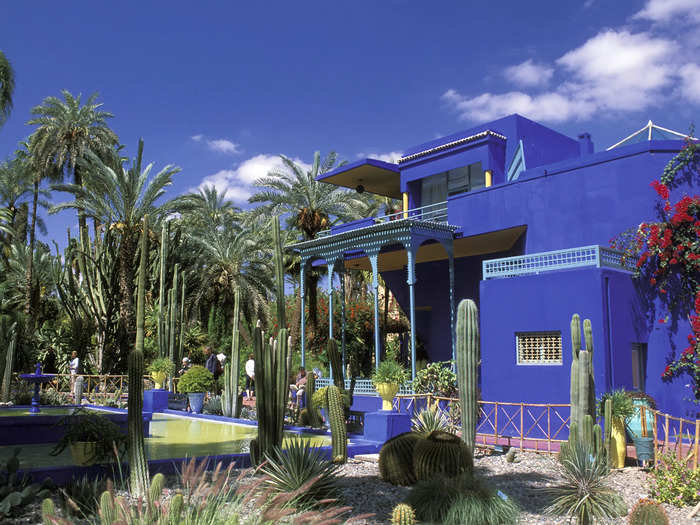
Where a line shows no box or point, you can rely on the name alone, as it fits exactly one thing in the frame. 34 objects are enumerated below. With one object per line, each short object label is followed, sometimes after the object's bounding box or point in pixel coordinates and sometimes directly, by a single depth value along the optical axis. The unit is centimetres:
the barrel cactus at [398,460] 876
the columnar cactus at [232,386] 1599
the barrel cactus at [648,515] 639
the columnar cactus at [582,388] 981
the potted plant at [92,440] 820
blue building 1401
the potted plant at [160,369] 1958
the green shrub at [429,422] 1100
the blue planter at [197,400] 1812
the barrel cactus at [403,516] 652
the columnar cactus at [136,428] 730
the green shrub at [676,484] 800
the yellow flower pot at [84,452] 816
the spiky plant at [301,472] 731
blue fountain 1552
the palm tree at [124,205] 2377
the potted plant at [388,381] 1349
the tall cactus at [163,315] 2112
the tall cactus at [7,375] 1886
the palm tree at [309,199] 2677
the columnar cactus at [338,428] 940
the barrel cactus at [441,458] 841
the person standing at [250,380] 1838
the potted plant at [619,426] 1077
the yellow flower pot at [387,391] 1347
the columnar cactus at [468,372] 977
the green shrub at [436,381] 1619
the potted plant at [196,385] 1817
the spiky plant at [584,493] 739
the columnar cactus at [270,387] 816
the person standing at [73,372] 1977
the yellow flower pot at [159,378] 1967
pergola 1762
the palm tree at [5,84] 1942
